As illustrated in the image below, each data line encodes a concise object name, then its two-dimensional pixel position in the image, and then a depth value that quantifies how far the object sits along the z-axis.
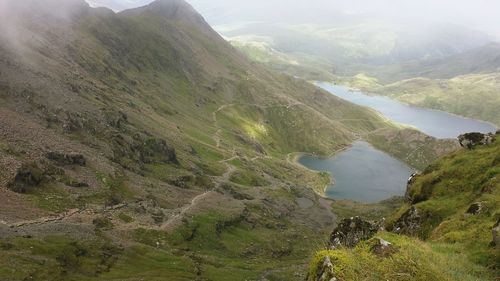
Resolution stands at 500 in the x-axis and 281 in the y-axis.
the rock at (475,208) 49.38
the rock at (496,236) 36.01
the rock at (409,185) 79.36
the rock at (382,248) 29.94
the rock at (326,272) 28.80
